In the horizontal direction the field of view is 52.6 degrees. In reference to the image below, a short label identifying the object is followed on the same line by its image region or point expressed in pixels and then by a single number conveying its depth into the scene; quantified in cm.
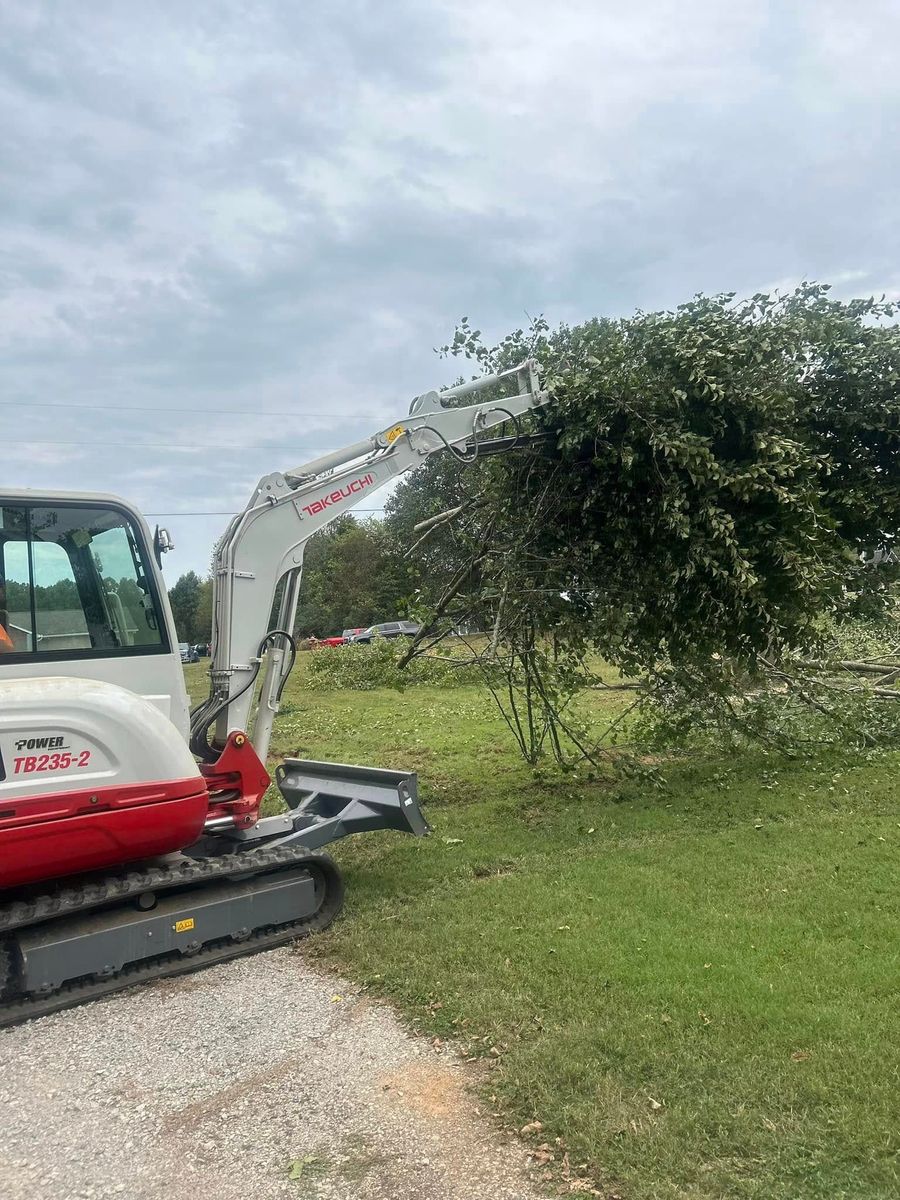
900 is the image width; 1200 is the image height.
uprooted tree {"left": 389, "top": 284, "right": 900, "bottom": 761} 782
